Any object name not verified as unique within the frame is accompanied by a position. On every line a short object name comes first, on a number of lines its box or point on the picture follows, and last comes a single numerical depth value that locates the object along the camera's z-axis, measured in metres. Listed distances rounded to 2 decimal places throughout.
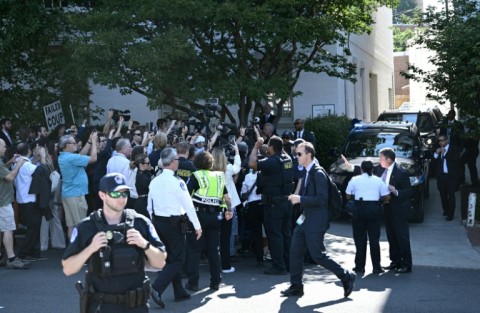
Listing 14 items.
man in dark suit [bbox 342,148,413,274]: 12.20
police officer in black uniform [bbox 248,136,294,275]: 11.98
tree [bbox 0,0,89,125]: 20.02
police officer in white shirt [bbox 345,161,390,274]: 12.07
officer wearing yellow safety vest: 10.86
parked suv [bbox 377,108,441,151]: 25.10
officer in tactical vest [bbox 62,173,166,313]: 6.13
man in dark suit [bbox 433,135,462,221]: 17.16
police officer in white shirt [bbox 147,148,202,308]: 9.84
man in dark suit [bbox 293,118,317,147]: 18.61
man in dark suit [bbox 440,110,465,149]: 17.59
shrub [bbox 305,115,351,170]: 21.45
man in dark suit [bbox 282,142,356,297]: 10.32
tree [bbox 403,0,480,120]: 16.25
